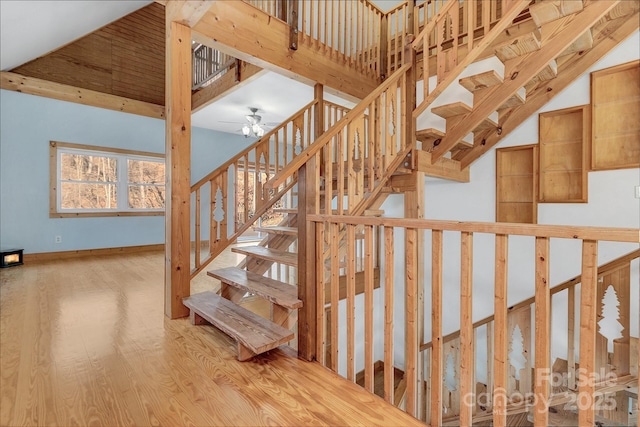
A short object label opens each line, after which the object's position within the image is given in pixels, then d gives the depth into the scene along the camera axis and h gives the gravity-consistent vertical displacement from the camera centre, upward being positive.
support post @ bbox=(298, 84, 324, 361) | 1.73 -0.25
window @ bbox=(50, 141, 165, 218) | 4.61 +0.50
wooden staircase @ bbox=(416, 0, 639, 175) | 2.06 +1.17
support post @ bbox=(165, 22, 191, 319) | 2.25 +0.33
